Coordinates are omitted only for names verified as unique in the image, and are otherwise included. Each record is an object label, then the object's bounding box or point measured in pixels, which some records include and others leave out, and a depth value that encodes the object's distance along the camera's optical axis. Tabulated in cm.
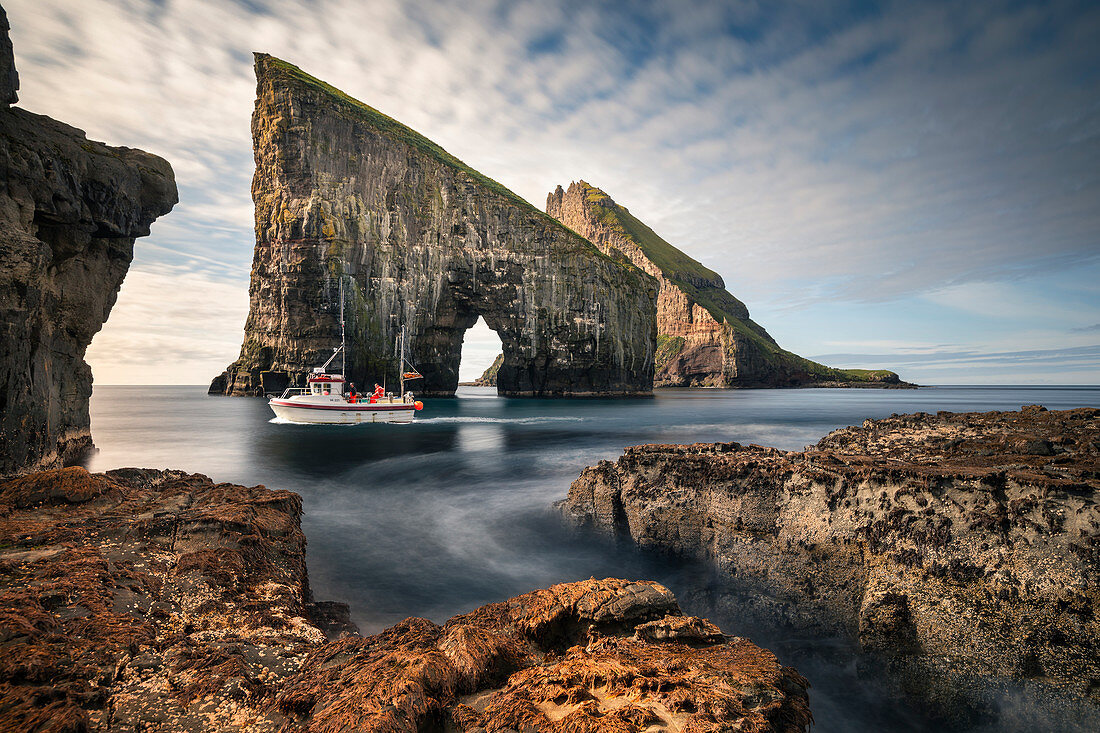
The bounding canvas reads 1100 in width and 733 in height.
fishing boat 3409
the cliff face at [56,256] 948
